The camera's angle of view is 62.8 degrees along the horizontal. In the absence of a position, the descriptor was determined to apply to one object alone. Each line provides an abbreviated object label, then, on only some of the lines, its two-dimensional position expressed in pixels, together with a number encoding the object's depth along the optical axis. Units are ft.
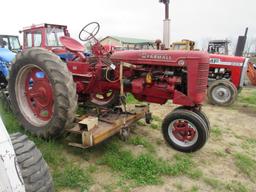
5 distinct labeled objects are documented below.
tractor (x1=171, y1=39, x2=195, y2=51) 24.28
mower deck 8.02
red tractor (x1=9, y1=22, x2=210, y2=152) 8.42
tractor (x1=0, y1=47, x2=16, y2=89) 14.22
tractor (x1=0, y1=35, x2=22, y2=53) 24.72
